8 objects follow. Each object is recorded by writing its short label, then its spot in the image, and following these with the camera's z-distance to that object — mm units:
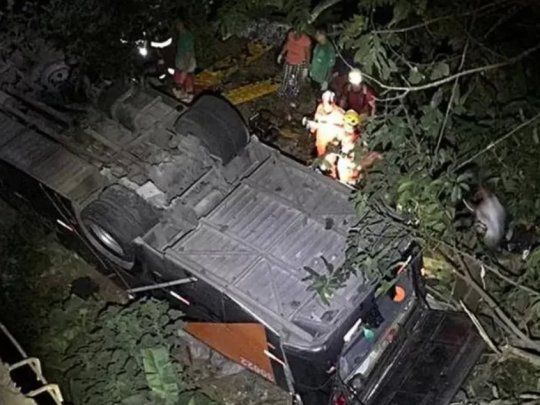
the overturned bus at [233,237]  6766
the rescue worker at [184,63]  10367
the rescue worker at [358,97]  9375
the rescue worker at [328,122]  8992
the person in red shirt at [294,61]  10227
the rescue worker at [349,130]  8766
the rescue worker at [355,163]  6728
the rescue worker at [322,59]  9820
